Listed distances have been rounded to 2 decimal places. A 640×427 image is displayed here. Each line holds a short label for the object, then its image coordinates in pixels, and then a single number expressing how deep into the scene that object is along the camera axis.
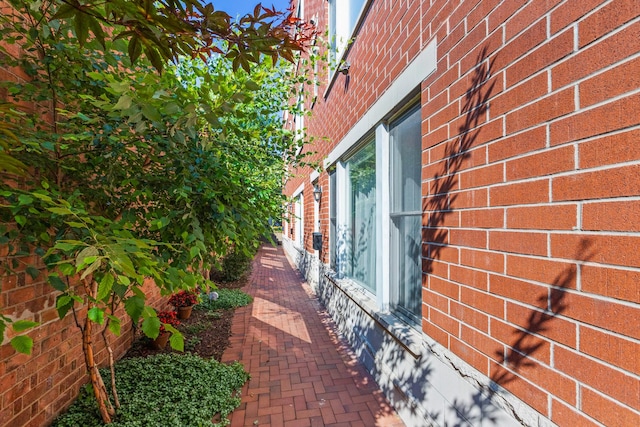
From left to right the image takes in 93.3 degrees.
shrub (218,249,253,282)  8.05
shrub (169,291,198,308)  4.93
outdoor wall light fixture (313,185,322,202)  6.99
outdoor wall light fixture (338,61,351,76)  4.59
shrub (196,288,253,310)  5.67
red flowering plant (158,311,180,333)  3.94
